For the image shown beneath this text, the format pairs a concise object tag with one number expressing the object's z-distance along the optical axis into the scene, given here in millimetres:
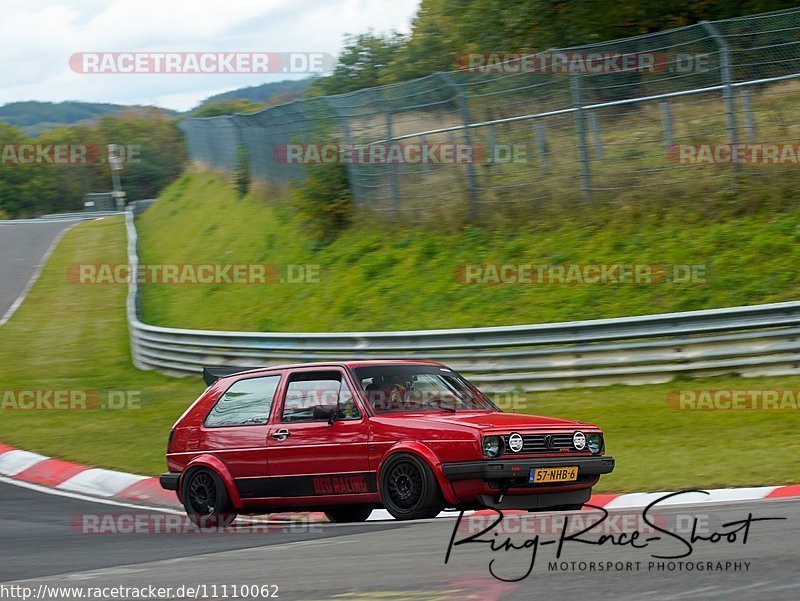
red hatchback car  16859
